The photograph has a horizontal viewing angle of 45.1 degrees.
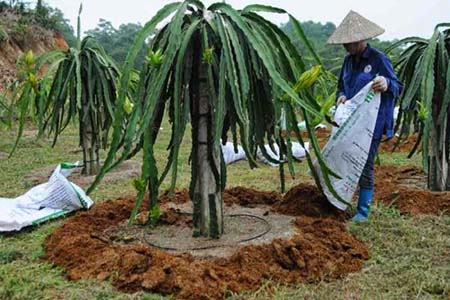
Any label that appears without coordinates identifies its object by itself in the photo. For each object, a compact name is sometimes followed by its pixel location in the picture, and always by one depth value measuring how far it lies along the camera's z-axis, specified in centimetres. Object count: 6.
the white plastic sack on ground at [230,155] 661
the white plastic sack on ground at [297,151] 724
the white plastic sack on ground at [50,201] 381
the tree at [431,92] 387
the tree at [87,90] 486
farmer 355
